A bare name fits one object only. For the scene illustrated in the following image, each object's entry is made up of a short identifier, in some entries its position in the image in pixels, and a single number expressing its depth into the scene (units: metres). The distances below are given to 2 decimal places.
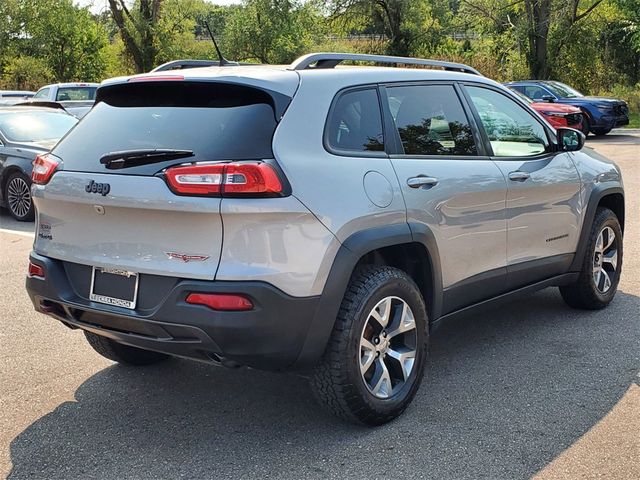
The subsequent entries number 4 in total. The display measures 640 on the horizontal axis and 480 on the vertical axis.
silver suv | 3.40
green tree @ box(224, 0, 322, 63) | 45.19
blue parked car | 21.56
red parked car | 19.79
